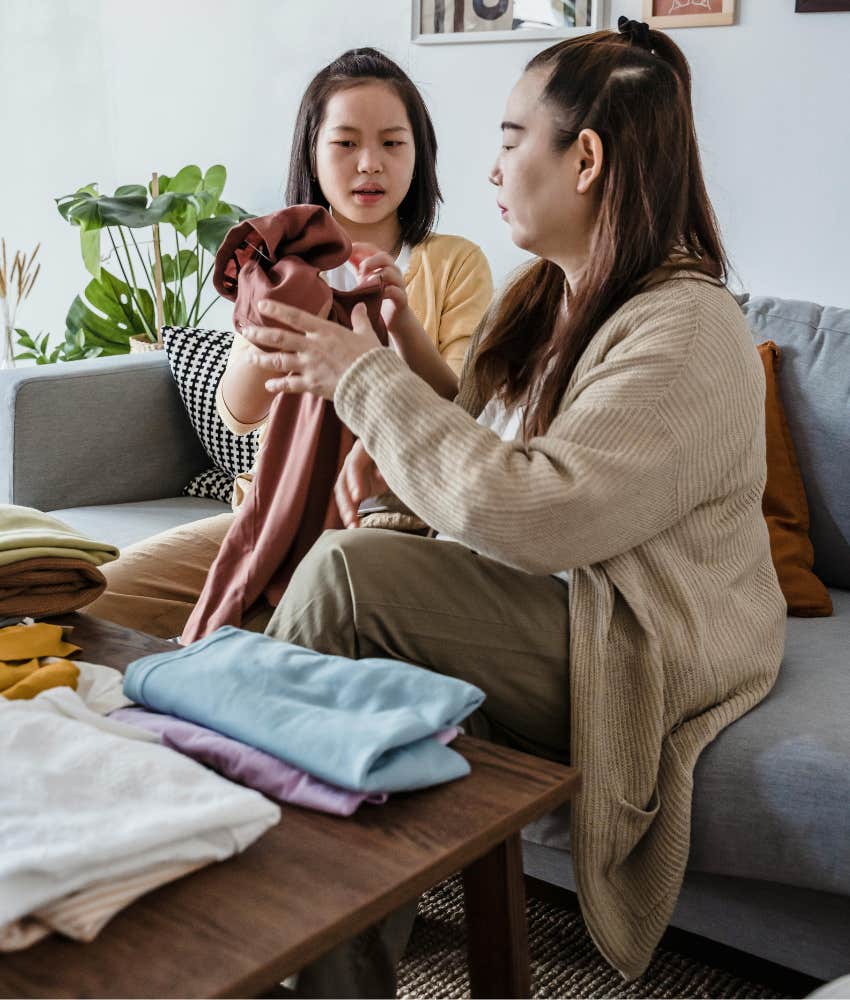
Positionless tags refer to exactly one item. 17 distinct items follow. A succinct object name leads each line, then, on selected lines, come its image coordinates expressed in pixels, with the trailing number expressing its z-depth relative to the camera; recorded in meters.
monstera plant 2.97
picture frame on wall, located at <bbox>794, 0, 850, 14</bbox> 2.31
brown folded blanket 1.46
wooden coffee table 0.78
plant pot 3.07
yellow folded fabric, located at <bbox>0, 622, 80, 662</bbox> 1.29
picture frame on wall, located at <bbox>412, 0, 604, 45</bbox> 2.67
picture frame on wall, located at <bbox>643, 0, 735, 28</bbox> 2.45
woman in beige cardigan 1.28
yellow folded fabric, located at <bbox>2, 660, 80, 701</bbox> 1.16
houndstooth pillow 2.53
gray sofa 1.34
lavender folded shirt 0.98
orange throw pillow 1.80
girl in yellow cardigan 1.96
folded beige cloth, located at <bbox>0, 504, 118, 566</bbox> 1.47
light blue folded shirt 0.99
